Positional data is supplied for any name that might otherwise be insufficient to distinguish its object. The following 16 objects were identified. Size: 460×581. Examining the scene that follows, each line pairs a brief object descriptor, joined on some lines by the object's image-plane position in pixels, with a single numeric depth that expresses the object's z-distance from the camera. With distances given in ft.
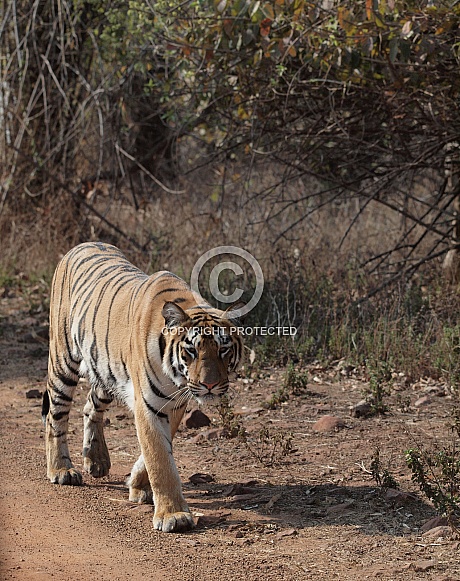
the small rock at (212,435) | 36.04
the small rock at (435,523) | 25.73
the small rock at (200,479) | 31.12
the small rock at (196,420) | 37.73
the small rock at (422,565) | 22.82
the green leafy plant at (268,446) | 33.14
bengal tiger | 26.45
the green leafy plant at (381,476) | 28.89
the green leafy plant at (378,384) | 37.55
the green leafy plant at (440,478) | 25.72
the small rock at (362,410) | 37.60
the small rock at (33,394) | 42.88
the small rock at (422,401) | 38.65
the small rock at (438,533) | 24.95
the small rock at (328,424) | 36.47
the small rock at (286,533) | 25.81
